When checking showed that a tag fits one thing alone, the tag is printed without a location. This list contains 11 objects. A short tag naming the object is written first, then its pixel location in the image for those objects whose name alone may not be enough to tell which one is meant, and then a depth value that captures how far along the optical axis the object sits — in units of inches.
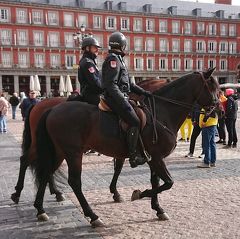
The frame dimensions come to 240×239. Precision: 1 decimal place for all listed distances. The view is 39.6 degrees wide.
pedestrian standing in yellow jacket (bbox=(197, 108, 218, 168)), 299.9
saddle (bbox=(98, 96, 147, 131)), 172.9
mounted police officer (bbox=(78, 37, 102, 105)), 208.0
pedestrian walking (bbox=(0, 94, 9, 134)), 585.3
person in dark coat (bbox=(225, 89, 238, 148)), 410.3
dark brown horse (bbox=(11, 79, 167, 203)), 211.9
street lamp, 793.6
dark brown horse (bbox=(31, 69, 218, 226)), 175.0
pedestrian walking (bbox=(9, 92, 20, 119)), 846.5
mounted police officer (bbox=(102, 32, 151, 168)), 167.9
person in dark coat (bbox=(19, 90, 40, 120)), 506.9
